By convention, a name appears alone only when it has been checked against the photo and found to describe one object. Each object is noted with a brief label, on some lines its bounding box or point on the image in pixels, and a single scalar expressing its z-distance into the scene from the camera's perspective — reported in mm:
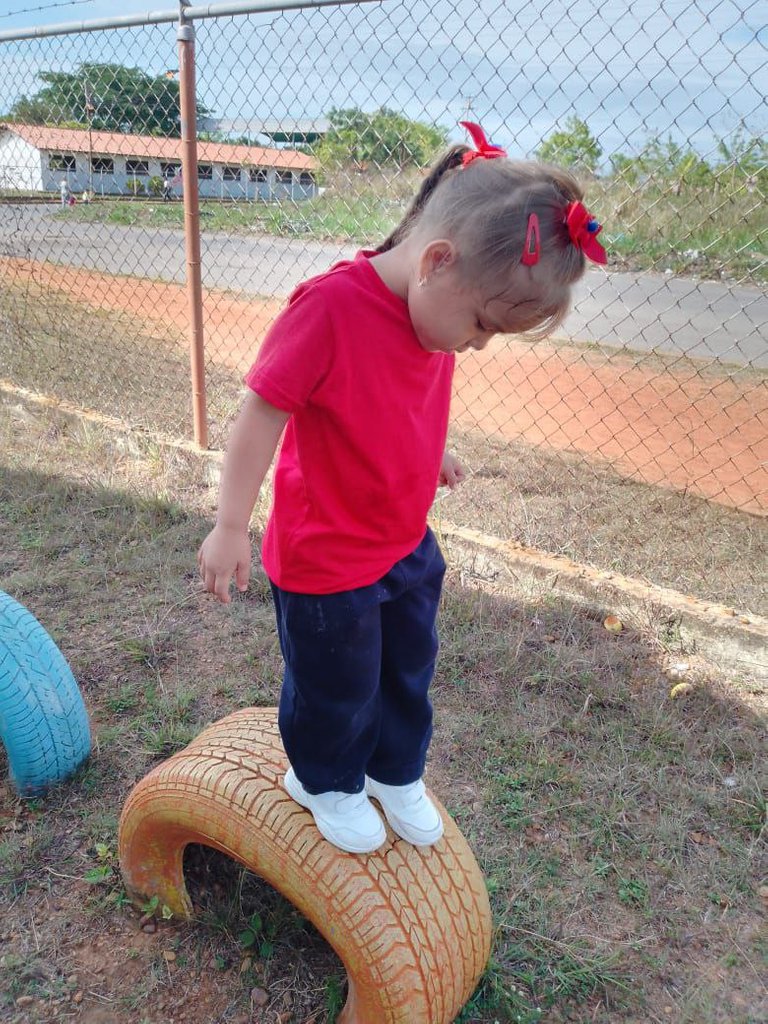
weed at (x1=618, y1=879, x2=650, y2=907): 2062
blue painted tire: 2123
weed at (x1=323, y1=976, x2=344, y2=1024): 1741
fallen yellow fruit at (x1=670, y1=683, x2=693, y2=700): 2783
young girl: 1279
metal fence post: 3559
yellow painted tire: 1597
